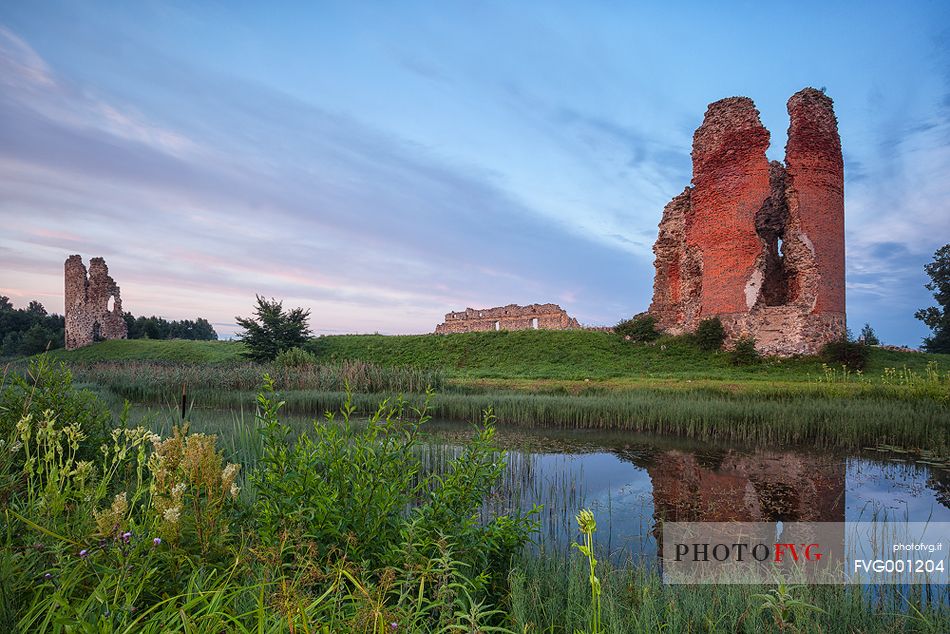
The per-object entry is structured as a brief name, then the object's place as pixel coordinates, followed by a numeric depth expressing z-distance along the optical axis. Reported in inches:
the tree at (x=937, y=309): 1299.2
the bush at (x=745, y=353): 831.7
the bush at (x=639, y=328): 1028.5
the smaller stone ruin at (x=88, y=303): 1571.1
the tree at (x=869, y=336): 1045.5
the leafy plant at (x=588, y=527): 58.5
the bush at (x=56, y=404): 177.8
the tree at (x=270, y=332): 1031.6
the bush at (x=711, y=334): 895.7
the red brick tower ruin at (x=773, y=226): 849.5
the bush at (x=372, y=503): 110.4
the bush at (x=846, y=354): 786.8
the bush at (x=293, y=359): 730.2
